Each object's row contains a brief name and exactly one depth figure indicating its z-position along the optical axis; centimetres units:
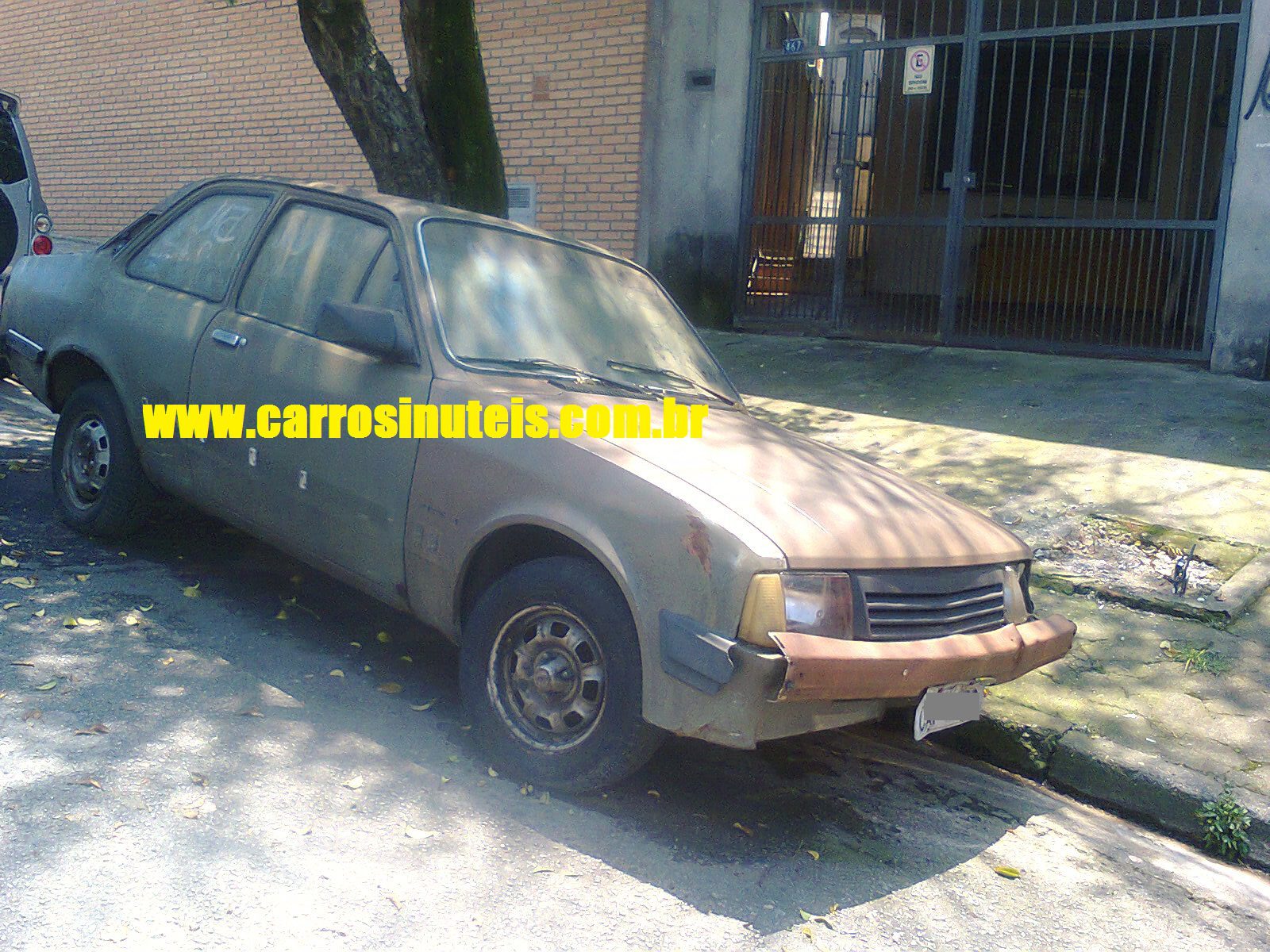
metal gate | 927
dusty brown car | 312
